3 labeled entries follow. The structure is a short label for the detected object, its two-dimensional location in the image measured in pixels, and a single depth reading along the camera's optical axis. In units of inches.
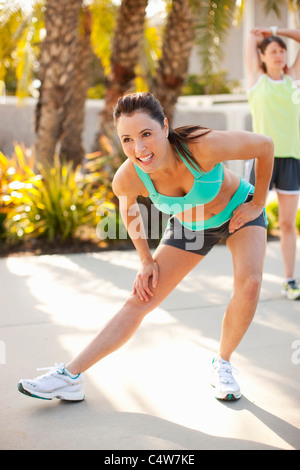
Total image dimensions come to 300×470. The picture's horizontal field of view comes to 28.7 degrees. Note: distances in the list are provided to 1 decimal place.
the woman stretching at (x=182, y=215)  104.9
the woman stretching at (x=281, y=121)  179.2
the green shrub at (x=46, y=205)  275.3
